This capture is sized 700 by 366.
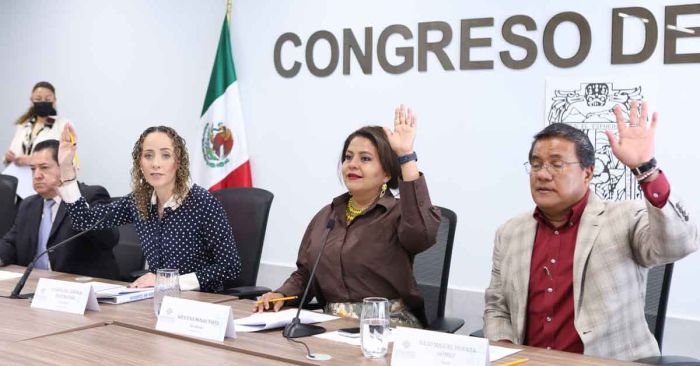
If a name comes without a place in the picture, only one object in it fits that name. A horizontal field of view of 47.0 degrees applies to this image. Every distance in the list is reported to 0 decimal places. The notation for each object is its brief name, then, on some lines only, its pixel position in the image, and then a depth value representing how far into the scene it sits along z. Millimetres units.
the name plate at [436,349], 1658
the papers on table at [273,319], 2189
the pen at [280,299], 2480
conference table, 1828
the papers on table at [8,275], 3068
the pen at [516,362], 1782
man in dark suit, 3434
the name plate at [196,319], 2043
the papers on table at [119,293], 2566
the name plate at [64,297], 2387
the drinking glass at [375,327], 1839
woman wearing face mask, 5797
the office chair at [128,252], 3725
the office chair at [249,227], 3227
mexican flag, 5258
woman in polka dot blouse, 3012
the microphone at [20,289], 2623
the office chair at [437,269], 2713
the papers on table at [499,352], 1856
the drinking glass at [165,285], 2318
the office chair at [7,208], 4246
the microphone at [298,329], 2098
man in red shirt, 2113
